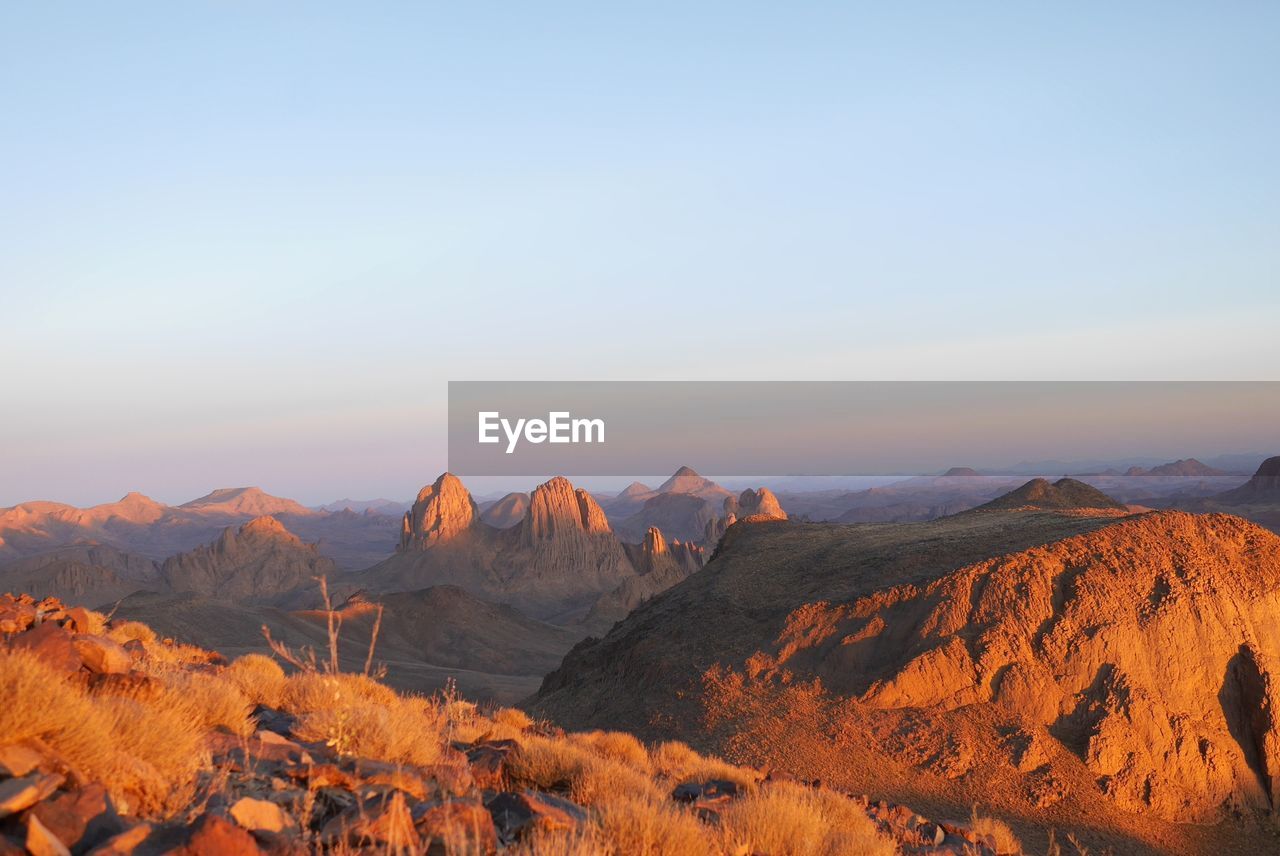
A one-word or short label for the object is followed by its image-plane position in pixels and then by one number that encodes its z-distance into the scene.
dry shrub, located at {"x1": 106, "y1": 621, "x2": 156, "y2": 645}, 15.11
